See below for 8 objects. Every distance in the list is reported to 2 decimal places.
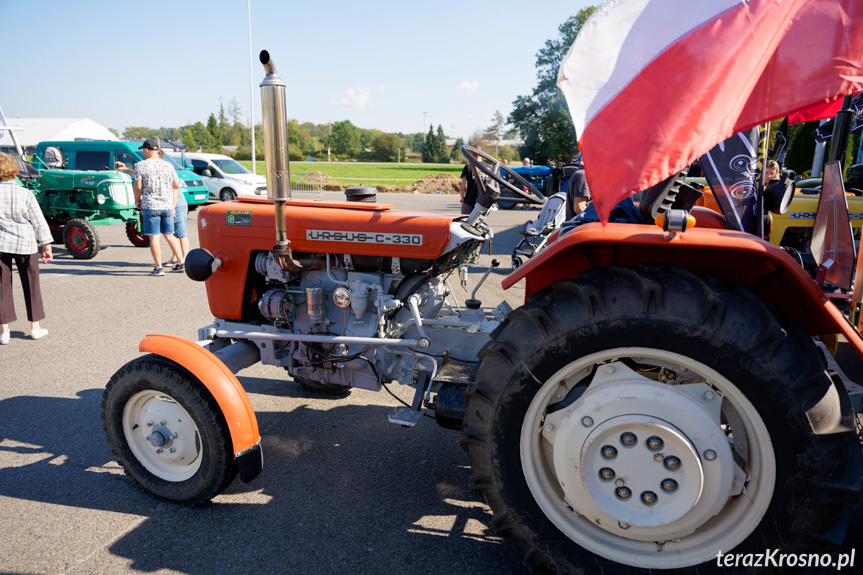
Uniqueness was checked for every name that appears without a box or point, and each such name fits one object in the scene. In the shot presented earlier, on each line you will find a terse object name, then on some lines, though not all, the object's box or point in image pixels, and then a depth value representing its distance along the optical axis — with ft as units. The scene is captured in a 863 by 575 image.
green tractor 31.32
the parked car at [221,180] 56.24
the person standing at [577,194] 19.58
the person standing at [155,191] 24.26
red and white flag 5.62
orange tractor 5.69
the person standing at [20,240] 16.05
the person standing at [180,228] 26.37
